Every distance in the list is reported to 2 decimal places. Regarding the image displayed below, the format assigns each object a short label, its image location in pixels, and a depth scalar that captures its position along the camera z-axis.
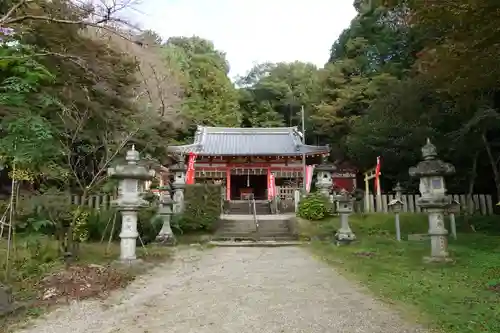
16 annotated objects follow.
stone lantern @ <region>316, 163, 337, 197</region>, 14.98
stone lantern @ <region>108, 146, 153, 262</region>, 7.60
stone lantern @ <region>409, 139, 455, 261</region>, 7.34
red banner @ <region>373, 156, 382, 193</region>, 14.69
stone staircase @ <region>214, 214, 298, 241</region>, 12.16
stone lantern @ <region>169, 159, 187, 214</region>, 12.07
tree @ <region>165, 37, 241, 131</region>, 33.38
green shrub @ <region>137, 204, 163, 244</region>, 11.43
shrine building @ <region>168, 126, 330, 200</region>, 22.22
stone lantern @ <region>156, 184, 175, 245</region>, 10.86
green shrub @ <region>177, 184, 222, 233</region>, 11.84
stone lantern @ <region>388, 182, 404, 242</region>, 11.04
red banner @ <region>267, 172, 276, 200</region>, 21.27
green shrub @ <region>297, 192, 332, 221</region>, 12.73
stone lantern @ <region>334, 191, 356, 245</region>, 10.50
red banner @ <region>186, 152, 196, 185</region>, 18.53
